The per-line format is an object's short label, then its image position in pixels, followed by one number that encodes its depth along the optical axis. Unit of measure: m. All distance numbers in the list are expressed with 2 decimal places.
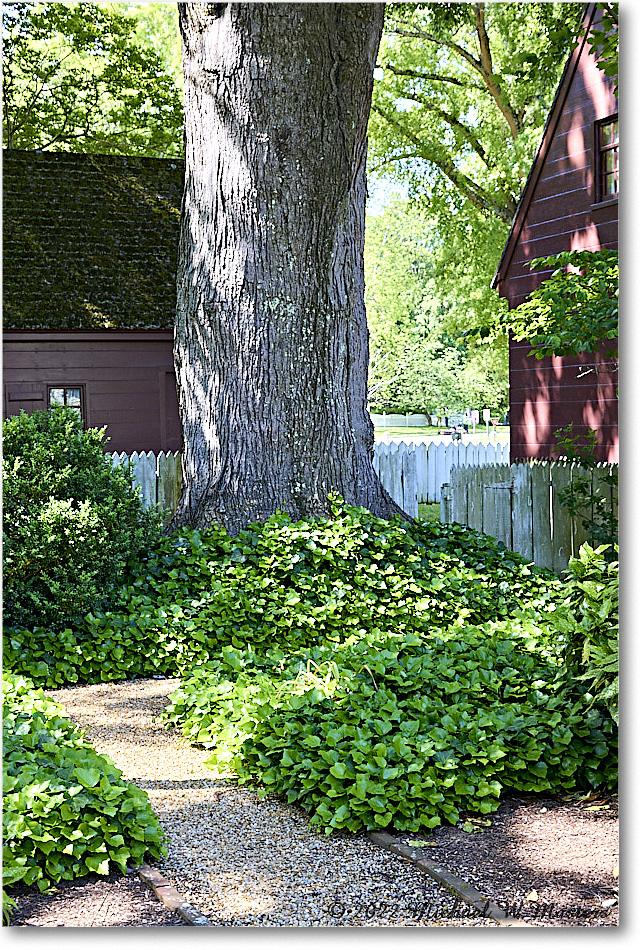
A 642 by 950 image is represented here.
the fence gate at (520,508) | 9.62
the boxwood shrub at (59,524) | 5.73
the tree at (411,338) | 36.66
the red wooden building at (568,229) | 11.25
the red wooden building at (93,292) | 14.52
